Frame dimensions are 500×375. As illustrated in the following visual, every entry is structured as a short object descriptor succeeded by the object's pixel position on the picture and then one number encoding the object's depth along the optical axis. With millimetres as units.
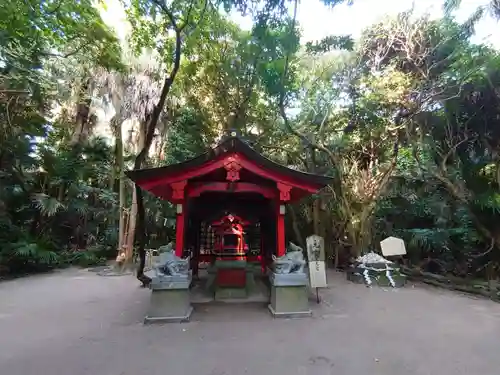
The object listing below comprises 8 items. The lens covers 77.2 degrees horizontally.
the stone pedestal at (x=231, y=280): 7035
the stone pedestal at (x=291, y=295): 5719
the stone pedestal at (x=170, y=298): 5438
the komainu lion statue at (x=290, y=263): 5926
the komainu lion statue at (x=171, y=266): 5602
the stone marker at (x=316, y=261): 6652
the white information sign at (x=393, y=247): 9094
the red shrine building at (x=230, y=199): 5840
